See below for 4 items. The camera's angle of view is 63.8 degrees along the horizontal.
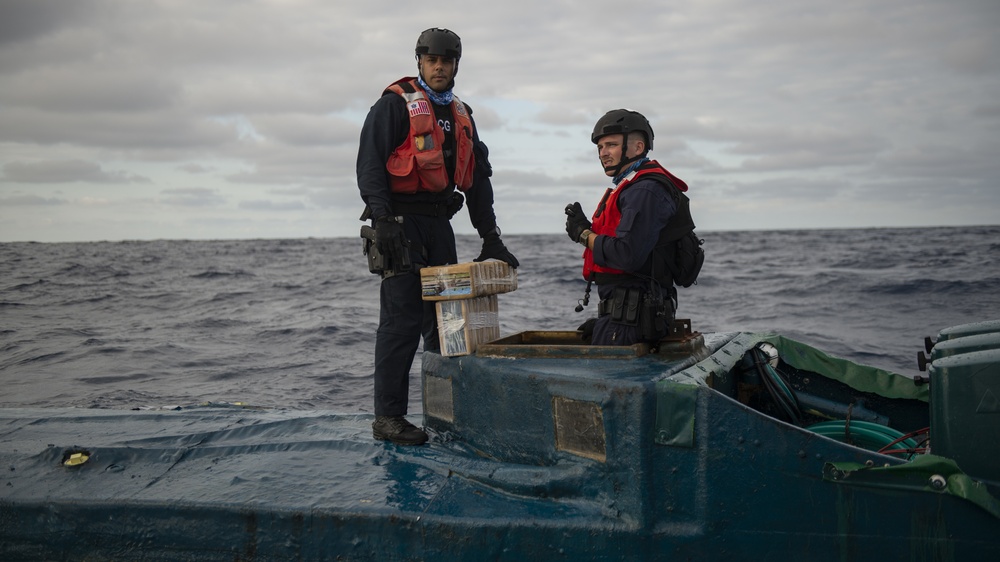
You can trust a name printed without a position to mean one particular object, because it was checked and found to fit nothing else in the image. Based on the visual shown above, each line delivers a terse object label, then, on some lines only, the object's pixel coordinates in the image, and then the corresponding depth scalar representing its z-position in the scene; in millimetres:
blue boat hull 2943
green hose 3879
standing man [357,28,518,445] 4121
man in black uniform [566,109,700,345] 3723
